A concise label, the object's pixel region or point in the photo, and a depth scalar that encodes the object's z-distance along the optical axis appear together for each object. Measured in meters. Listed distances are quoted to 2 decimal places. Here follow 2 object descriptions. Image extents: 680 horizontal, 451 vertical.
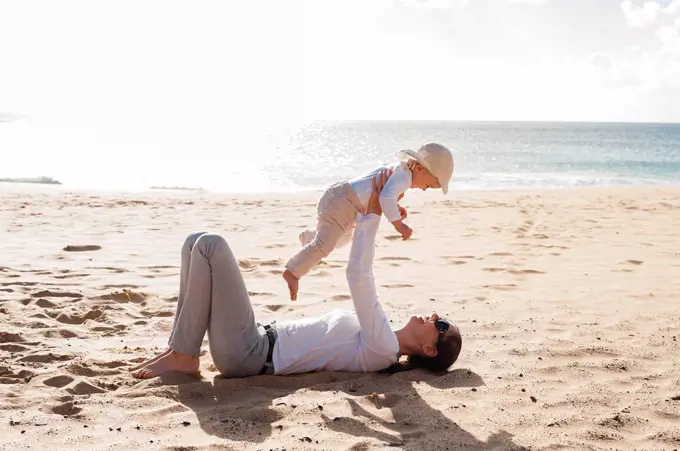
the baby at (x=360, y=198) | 4.08
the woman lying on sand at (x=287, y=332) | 3.77
